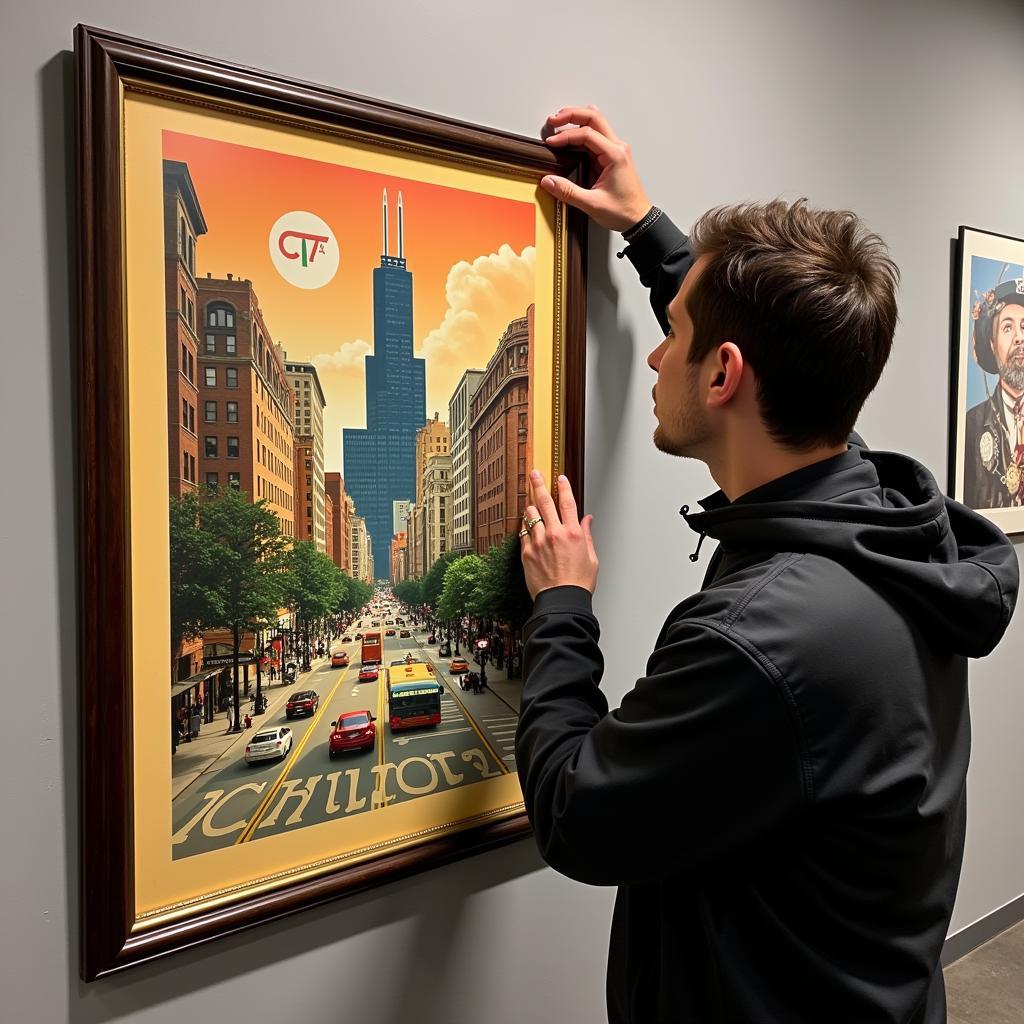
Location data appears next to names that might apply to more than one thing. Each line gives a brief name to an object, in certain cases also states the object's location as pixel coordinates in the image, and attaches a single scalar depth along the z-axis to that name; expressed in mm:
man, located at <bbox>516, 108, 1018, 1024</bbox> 717
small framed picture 1868
